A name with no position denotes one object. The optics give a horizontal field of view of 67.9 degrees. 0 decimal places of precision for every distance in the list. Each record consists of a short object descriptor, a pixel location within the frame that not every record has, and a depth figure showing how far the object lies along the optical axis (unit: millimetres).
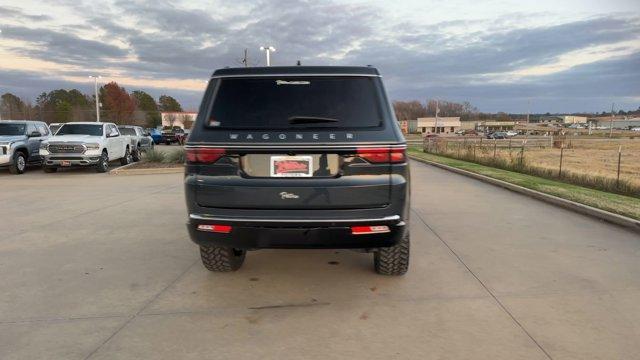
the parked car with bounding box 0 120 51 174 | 15148
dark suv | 3730
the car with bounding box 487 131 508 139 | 84269
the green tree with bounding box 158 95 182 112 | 152362
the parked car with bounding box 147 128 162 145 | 42475
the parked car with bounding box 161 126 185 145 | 42469
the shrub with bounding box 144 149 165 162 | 18162
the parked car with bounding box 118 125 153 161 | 20234
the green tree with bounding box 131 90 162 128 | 111875
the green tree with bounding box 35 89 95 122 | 83069
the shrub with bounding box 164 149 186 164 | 17875
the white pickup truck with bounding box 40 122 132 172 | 14961
